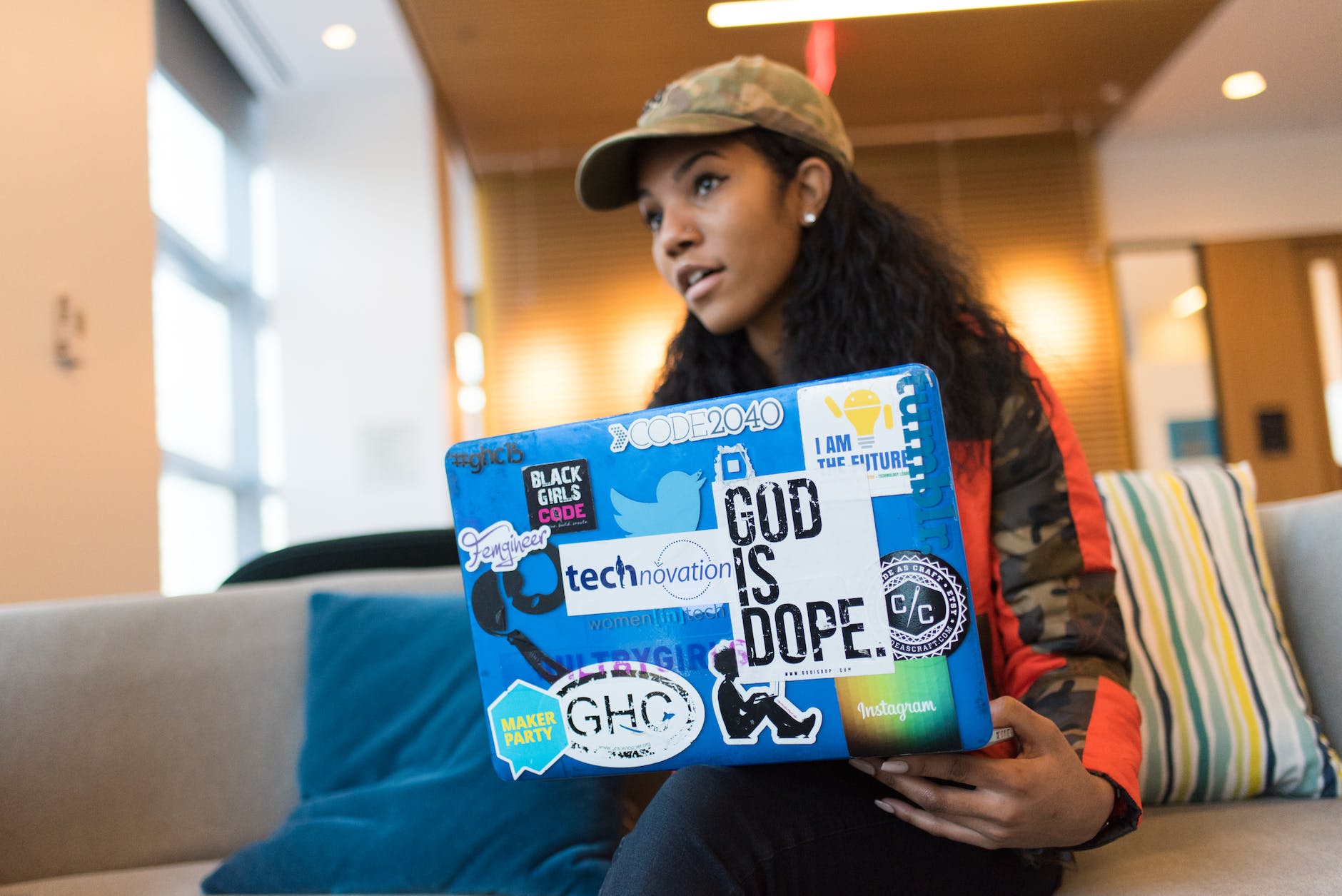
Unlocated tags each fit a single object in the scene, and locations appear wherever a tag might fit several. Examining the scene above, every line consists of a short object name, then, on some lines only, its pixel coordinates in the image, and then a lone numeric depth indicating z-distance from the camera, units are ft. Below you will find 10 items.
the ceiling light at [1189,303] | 16.43
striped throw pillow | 4.26
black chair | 6.24
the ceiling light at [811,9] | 12.66
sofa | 4.46
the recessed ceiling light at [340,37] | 13.39
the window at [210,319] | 11.85
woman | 2.69
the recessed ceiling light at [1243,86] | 14.66
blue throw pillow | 4.07
